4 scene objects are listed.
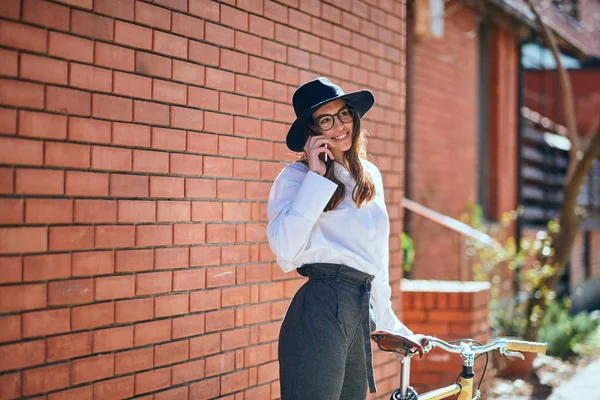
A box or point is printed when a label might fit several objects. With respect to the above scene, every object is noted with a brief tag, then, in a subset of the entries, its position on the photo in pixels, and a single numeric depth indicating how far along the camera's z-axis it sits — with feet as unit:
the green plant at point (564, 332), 26.27
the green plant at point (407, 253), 25.29
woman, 9.05
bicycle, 8.97
